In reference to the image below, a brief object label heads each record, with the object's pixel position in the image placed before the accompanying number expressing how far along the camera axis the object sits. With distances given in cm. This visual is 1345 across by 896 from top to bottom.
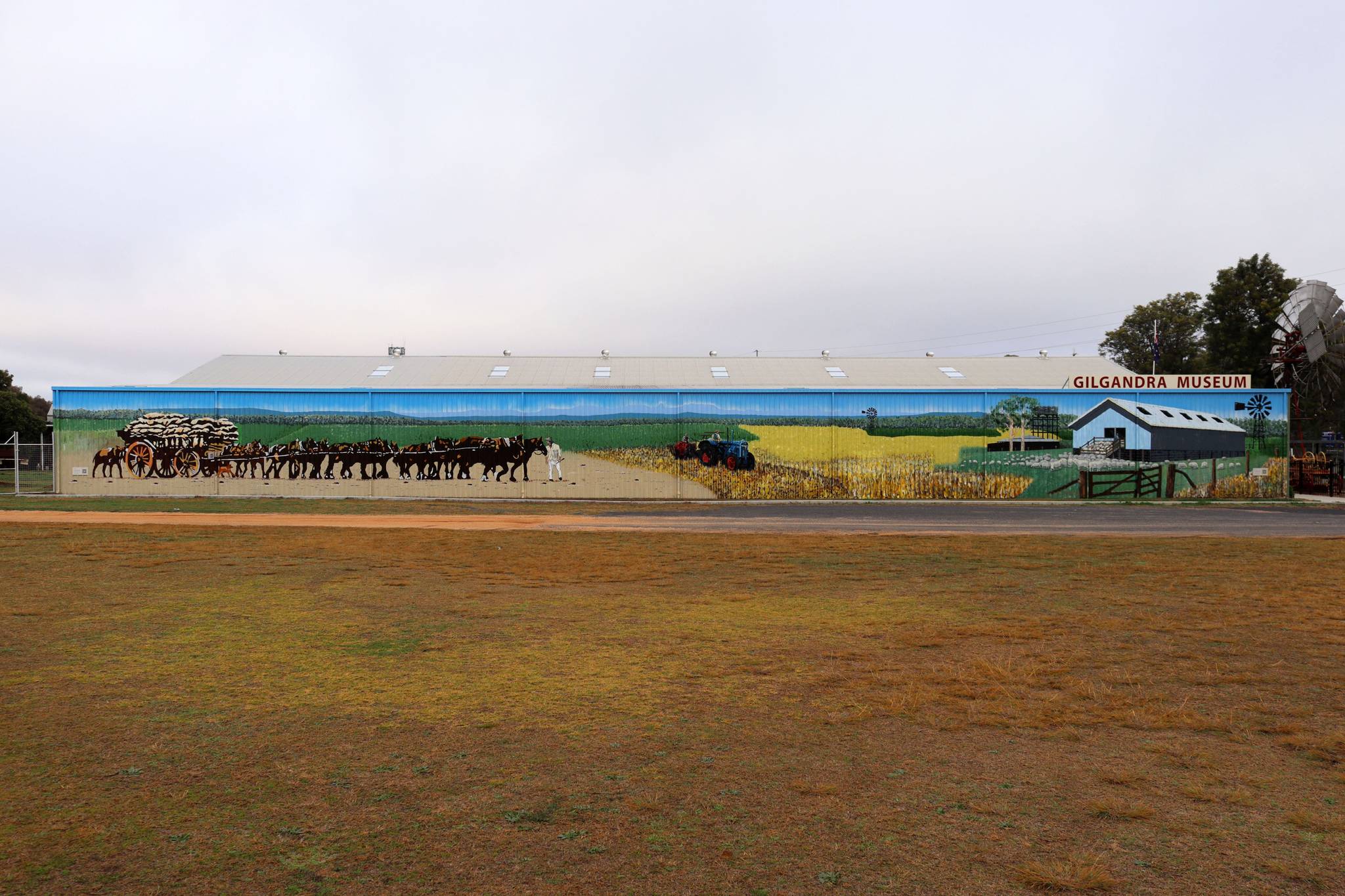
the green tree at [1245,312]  5834
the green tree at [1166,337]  7325
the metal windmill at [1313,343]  3962
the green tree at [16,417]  5062
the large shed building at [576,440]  3547
